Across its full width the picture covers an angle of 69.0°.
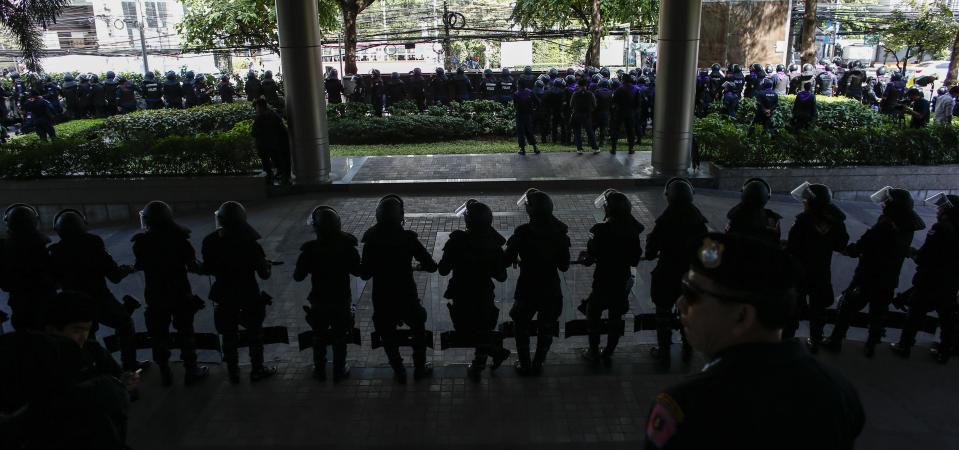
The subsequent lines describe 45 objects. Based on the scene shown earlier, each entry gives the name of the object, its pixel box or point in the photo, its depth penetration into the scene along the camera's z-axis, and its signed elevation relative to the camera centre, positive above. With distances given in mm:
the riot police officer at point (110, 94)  21156 -1239
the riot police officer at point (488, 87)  20697 -1241
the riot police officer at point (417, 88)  19844 -1174
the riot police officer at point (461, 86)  19812 -1136
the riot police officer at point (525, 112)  13703 -1324
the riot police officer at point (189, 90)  21109 -1167
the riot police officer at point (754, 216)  5414 -1353
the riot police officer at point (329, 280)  5164 -1700
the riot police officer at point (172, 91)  20844 -1166
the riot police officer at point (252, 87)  18906 -1004
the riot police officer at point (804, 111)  14031 -1434
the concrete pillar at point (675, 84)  11484 -722
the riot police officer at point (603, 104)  14125 -1229
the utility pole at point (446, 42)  24047 +90
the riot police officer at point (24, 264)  5152 -1515
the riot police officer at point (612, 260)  5402 -1659
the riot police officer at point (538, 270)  5230 -1672
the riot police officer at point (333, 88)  20531 -1162
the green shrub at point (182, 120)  16688 -1649
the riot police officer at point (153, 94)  21500 -1280
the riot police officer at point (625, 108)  13742 -1285
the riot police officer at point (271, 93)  16312 -1009
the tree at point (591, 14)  23141 +959
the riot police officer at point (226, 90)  21297 -1217
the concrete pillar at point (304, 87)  11352 -640
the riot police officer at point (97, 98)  20828 -1324
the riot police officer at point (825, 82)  20438 -1286
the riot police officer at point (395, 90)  20016 -1219
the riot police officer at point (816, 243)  5496 -1586
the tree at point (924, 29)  25594 +204
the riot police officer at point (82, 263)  5121 -1506
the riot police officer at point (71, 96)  20922 -1260
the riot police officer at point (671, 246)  5438 -1565
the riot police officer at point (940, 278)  5230 -1817
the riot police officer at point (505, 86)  19453 -1163
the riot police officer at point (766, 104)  14797 -1356
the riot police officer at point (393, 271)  5172 -1635
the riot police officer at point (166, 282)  5250 -1715
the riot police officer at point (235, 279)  5207 -1683
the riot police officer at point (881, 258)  5359 -1670
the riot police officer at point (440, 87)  19828 -1157
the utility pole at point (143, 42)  26684 +351
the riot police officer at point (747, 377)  1895 -922
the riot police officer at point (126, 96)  20422 -1269
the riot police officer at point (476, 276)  5141 -1679
